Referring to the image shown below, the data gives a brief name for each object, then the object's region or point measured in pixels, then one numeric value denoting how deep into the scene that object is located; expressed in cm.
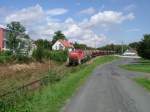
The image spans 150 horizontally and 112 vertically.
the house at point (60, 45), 5397
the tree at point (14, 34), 3007
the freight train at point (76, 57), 2447
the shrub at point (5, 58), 2035
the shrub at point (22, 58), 2210
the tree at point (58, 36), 6620
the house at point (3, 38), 3197
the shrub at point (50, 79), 1157
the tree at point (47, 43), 5330
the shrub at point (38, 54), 2529
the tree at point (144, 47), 3115
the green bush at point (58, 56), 2791
